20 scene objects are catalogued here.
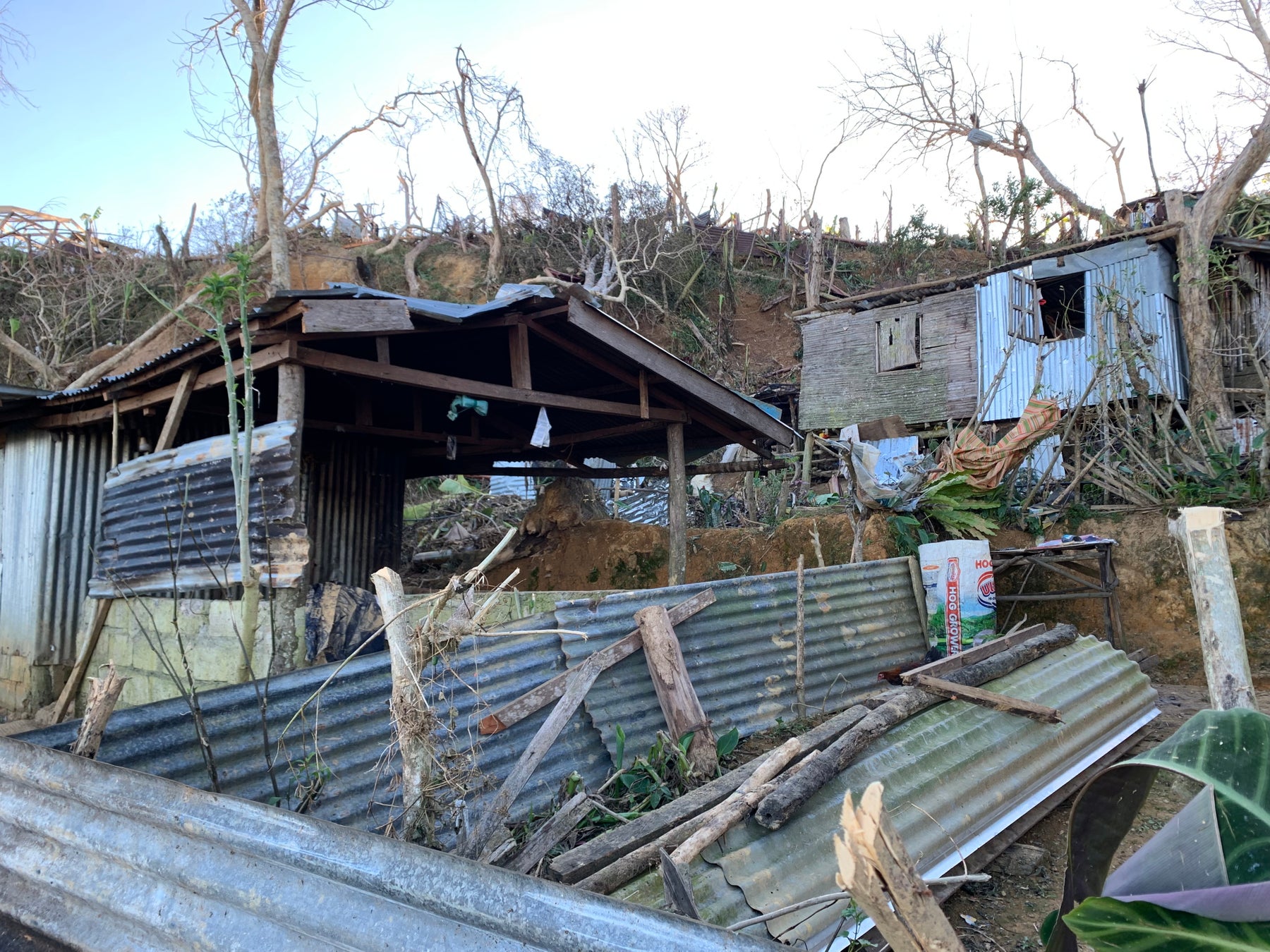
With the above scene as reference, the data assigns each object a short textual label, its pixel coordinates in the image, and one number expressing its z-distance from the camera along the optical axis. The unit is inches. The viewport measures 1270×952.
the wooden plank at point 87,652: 290.4
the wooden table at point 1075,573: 297.1
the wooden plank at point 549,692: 139.8
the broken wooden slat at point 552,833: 115.9
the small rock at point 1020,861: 158.6
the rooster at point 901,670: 203.0
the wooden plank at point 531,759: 114.3
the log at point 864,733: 128.5
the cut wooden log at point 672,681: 166.7
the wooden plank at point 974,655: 196.4
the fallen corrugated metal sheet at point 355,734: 109.5
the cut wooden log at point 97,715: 95.2
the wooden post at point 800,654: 206.4
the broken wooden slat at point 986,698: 186.1
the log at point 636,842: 111.0
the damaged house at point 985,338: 597.0
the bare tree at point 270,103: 523.8
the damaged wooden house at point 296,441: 235.9
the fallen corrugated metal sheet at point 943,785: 118.0
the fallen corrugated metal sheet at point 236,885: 47.7
